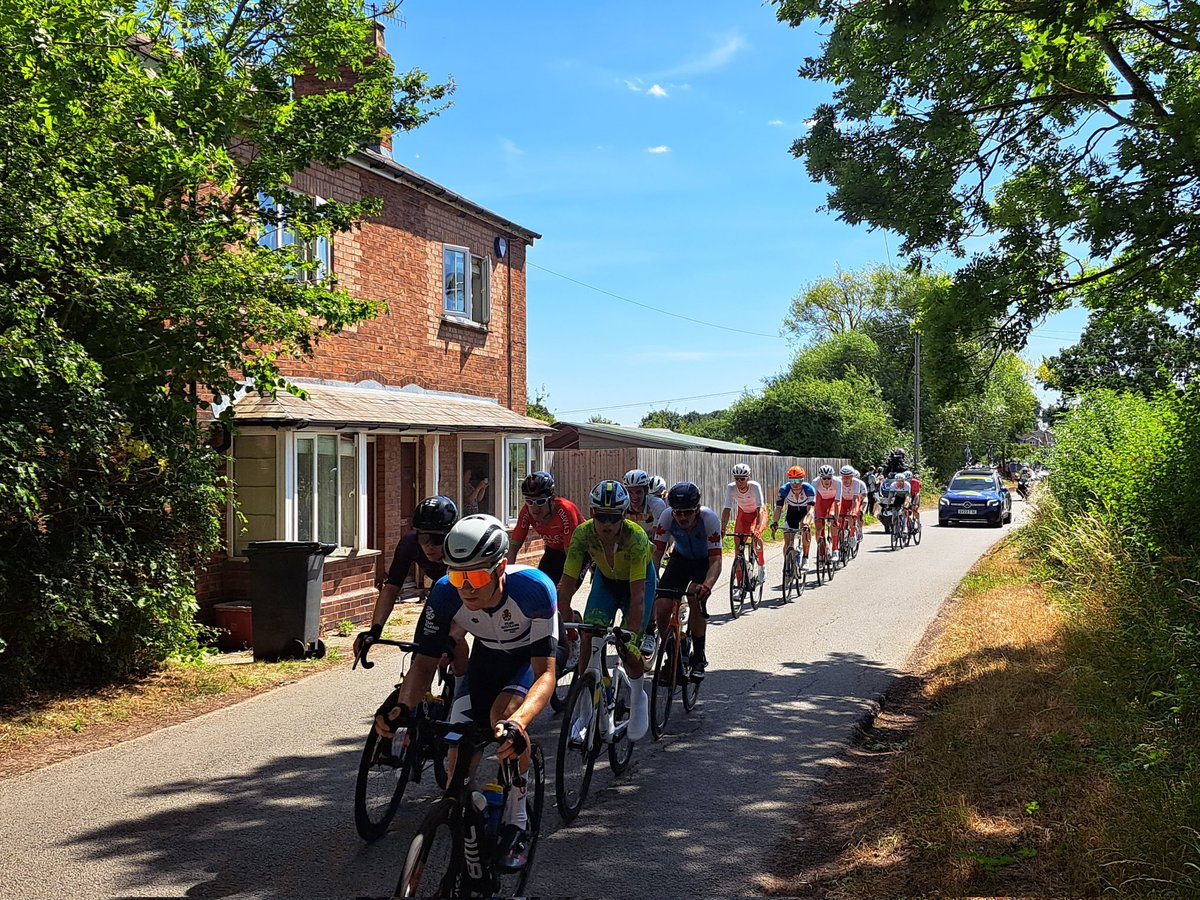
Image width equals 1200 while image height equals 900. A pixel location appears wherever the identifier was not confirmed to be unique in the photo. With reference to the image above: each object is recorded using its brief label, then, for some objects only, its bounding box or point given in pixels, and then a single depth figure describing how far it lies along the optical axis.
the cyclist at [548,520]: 7.54
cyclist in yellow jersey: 6.11
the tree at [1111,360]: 34.41
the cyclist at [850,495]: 18.17
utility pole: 45.97
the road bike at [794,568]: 14.62
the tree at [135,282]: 7.09
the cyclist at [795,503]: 14.89
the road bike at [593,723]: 5.25
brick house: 12.46
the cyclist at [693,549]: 7.77
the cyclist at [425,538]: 6.00
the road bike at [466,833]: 3.45
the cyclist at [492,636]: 4.00
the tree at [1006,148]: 8.38
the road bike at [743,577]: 13.12
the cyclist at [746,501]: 12.33
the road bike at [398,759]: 4.79
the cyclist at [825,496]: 16.66
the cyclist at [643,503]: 8.67
